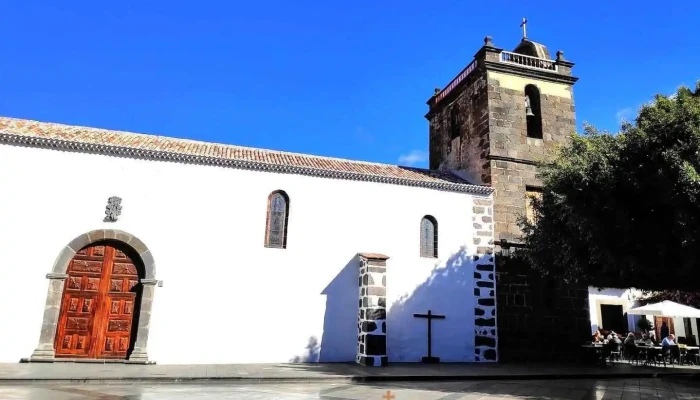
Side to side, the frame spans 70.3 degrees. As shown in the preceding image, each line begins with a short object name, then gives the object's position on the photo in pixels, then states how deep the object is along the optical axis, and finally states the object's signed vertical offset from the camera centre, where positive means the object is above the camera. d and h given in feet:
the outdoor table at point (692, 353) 52.21 -2.17
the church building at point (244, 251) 38.04 +5.38
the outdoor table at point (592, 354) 47.52 -2.38
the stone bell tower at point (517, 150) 48.60 +18.79
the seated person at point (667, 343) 49.73 -1.16
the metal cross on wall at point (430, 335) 45.30 -1.13
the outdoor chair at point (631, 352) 51.31 -2.30
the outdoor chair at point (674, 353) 50.34 -2.16
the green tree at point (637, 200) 31.14 +8.69
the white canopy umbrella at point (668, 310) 53.06 +2.20
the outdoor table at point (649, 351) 50.21 -2.04
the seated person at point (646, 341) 52.69 -1.14
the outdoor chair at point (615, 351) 50.54 -2.24
